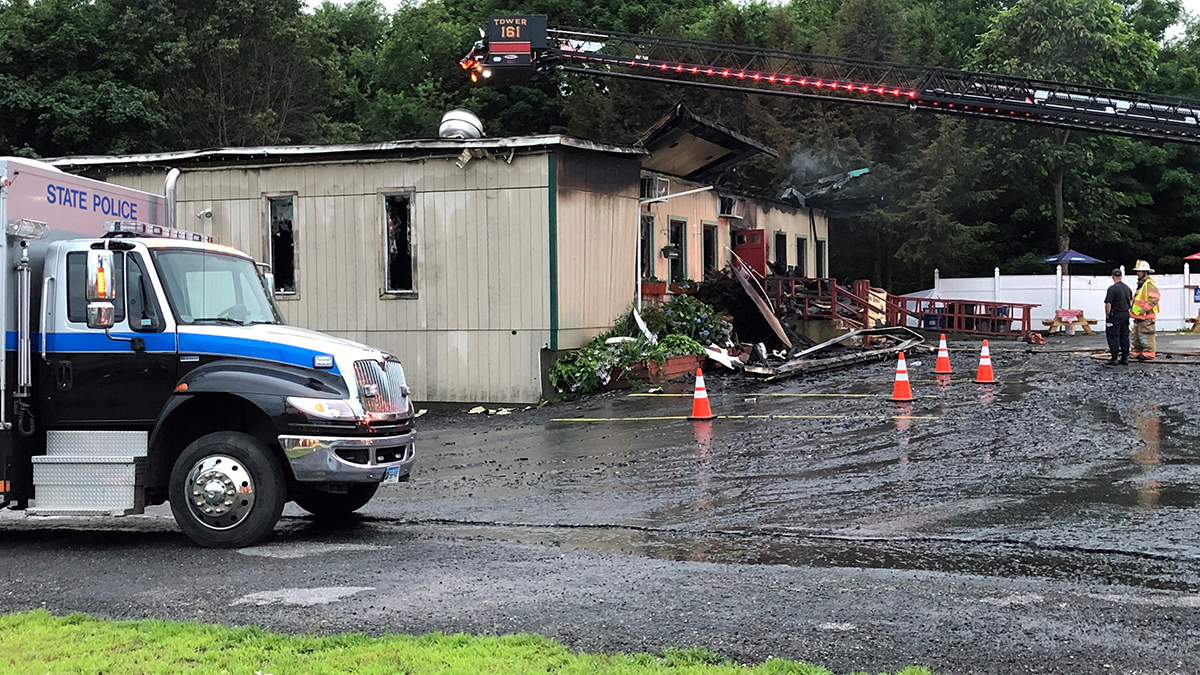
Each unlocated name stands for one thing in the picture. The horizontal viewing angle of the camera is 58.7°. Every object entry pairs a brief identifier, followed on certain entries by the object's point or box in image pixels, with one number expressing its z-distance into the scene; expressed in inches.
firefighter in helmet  777.6
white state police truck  318.0
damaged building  743.7
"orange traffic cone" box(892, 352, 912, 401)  631.2
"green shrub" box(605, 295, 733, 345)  816.9
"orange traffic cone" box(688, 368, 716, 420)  600.7
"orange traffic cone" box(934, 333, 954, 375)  770.2
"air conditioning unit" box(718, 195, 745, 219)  1029.8
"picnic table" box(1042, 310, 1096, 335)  1289.4
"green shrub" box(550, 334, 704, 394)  739.4
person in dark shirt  778.8
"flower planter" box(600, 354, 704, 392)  754.2
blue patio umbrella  1485.1
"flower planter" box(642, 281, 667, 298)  861.2
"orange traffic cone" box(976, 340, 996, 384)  709.6
